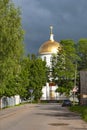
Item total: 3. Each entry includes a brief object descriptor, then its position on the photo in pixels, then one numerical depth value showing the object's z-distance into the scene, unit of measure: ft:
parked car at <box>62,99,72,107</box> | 229.66
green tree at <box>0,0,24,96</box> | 124.16
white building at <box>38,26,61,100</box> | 384.92
